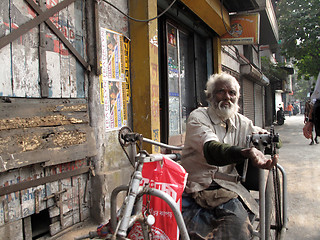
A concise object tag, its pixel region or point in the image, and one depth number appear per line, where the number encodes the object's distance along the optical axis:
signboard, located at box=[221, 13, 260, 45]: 6.52
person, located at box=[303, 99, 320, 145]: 2.96
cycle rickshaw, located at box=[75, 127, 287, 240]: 1.20
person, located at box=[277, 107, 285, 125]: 19.11
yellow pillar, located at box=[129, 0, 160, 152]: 3.76
